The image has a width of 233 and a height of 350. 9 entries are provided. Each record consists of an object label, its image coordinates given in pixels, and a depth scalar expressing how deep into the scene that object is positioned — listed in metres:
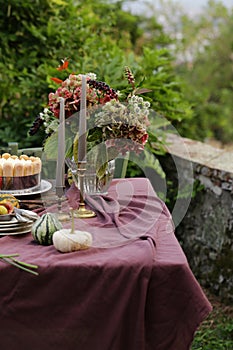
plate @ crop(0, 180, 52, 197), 2.44
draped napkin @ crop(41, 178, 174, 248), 2.16
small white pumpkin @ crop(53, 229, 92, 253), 2.03
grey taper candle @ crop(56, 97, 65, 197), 2.25
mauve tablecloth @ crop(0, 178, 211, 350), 1.96
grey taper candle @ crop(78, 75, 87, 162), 2.26
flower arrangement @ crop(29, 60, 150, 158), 2.30
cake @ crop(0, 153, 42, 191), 2.41
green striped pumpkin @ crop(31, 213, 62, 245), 2.09
